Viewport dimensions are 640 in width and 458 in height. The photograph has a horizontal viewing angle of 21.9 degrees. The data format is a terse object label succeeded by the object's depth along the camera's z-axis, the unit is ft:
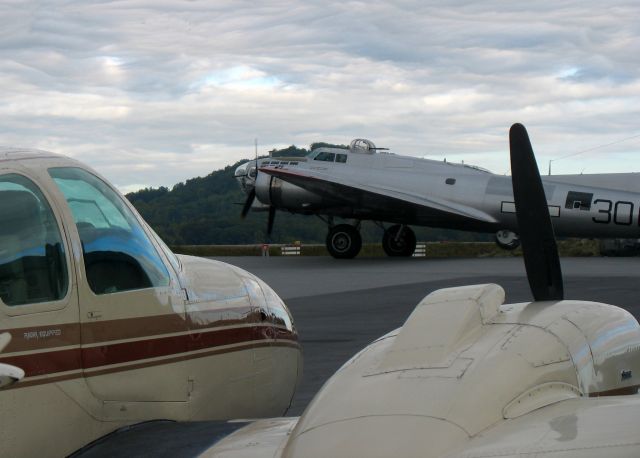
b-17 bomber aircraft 165.82
